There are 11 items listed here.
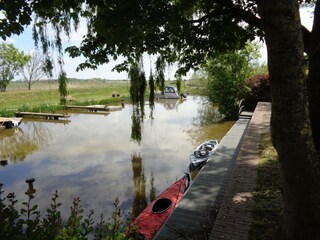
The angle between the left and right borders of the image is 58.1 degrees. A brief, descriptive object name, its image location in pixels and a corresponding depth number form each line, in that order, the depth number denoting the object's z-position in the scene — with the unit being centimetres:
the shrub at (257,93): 2620
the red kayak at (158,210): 782
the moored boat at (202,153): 1352
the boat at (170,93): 4628
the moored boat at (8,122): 2606
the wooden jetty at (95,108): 3452
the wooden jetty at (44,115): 3044
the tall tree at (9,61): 5675
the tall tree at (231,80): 2578
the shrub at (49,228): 271
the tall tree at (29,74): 5384
